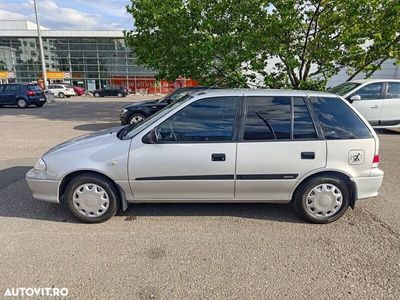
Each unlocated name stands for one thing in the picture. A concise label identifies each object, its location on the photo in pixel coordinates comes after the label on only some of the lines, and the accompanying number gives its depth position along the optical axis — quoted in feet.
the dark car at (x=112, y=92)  130.62
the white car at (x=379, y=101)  29.76
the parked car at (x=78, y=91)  136.44
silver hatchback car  11.10
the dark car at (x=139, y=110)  32.48
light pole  99.70
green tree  35.45
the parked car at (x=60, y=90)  119.44
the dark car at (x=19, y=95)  60.54
